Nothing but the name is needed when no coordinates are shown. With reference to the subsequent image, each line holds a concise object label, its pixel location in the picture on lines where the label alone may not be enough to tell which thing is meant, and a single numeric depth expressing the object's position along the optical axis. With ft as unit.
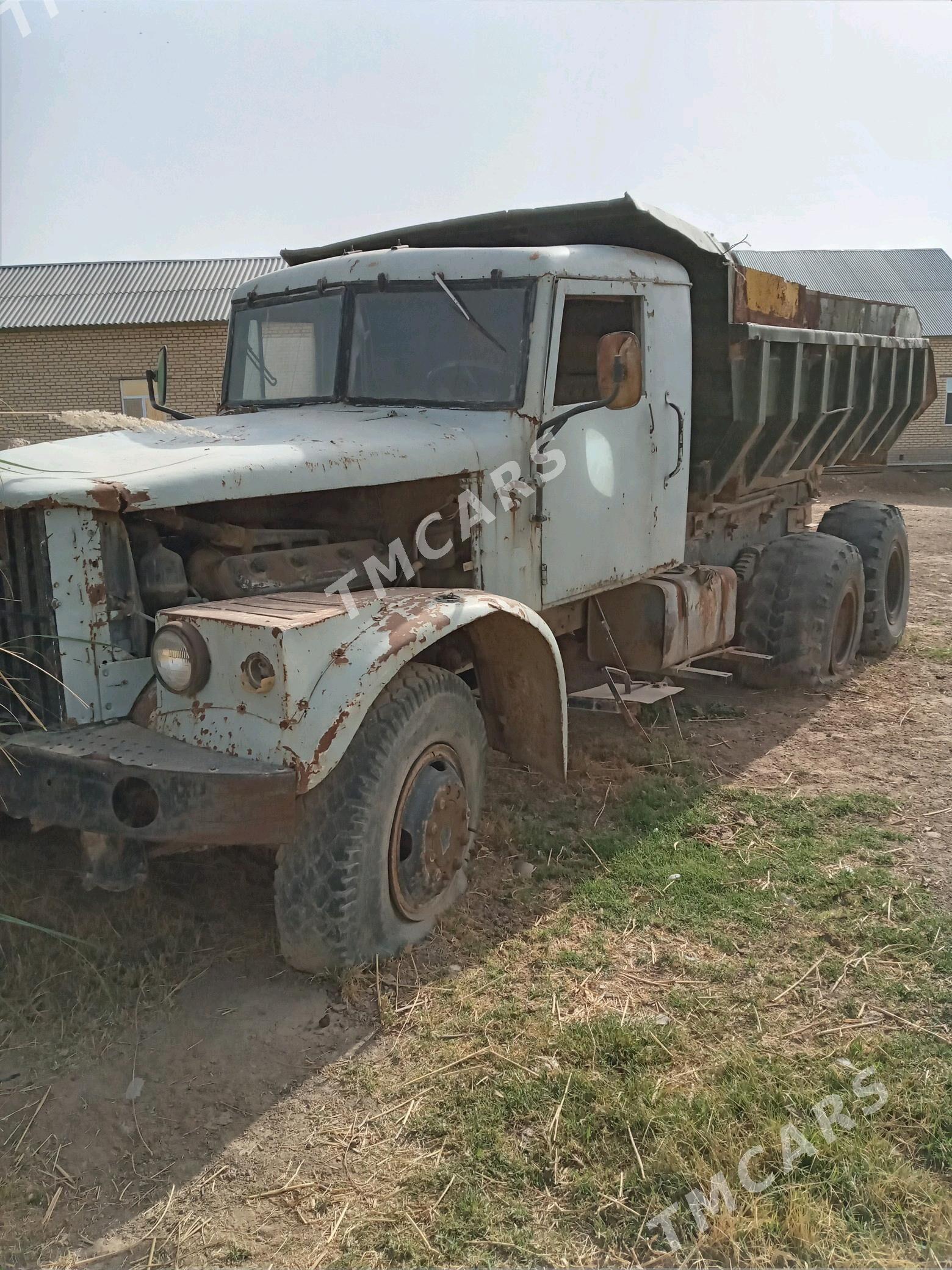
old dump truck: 9.35
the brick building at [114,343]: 66.85
